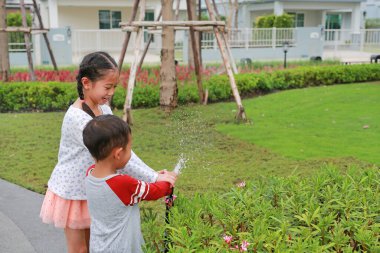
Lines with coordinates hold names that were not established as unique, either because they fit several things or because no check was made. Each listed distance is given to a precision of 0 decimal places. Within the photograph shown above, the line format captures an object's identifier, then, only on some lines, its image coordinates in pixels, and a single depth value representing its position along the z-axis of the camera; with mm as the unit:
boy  2430
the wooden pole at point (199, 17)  12258
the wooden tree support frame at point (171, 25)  8148
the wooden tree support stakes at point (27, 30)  11251
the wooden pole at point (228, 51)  8928
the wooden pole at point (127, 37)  9039
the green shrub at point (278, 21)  26031
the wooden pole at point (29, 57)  11547
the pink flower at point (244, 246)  2396
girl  2842
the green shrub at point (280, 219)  2473
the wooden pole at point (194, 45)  9279
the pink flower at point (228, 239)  2506
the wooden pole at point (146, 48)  11438
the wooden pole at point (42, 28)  13024
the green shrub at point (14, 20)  23062
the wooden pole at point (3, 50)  11414
